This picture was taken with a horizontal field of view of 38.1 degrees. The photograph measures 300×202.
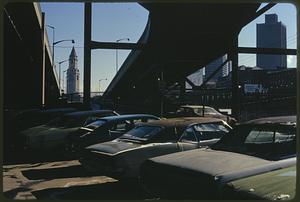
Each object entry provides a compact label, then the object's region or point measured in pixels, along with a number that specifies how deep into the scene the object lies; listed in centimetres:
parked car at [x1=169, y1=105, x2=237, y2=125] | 2036
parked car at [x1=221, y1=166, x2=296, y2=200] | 381
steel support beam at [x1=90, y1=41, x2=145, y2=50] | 2489
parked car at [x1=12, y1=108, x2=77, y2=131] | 1431
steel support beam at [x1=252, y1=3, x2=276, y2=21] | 1861
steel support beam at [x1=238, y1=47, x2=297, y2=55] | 2491
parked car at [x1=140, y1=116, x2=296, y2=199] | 449
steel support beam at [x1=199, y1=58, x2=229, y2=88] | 3728
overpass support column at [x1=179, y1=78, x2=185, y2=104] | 3646
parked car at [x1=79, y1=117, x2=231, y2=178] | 731
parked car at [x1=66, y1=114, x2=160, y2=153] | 1026
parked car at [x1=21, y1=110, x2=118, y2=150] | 1197
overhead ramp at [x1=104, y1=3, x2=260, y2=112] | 2255
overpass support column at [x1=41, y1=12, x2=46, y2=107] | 2673
